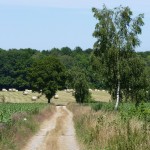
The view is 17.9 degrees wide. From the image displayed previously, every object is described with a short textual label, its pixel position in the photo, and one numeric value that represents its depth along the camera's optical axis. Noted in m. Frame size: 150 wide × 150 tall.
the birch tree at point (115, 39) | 51.53
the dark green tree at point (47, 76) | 100.88
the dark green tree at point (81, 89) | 93.62
